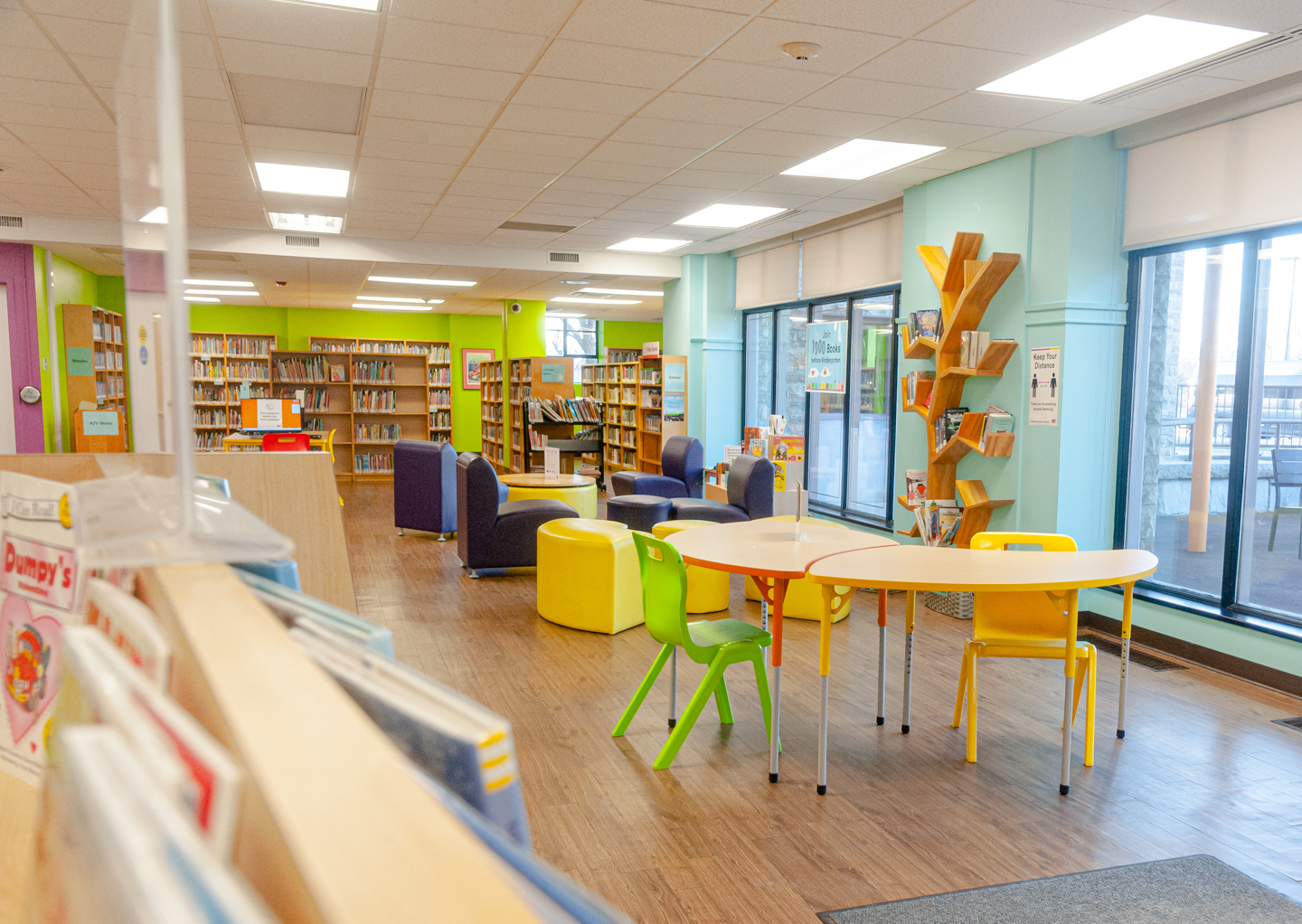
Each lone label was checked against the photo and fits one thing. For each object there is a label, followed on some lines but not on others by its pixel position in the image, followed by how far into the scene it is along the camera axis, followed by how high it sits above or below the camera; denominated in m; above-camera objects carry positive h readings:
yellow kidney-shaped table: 2.96 -0.70
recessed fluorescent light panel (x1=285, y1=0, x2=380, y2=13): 3.21 +1.39
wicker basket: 5.41 -1.43
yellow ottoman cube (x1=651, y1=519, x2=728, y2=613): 5.33 -1.30
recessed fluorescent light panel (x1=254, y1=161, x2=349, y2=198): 5.73 +1.35
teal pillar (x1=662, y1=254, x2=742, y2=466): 9.56 +0.37
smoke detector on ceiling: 3.60 +1.38
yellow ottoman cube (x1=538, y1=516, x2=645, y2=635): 4.96 -1.17
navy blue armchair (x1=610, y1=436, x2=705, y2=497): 8.68 -1.01
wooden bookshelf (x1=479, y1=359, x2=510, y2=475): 13.52 -0.60
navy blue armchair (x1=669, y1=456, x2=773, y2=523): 6.80 -0.98
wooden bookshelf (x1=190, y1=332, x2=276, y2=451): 13.09 -0.02
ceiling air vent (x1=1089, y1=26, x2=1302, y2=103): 3.50 +1.39
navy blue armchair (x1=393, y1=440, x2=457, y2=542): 7.85 -1.01
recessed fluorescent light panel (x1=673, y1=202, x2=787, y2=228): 7.07 +1.37
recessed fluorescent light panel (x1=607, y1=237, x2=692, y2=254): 8.55 +1.36
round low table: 7.55 -1.01
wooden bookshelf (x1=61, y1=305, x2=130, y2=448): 9.05 +0.19
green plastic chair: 3.25 -1.01
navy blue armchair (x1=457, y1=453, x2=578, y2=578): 6.31 -1.08
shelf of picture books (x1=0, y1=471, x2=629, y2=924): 0.32 -0.18
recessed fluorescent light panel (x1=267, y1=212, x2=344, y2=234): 7.39 +1.35
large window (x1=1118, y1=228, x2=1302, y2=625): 4.34 -0.22
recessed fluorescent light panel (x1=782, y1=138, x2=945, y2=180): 5.23 +1.39
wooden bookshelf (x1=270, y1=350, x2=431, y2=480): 13.39 -0.35
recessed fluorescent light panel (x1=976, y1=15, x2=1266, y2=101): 3.51 +1.41
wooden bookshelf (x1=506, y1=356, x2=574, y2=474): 11.55 -0.08
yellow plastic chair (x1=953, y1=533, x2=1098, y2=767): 3.30 -1.01
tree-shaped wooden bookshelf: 5.24 +0.13
